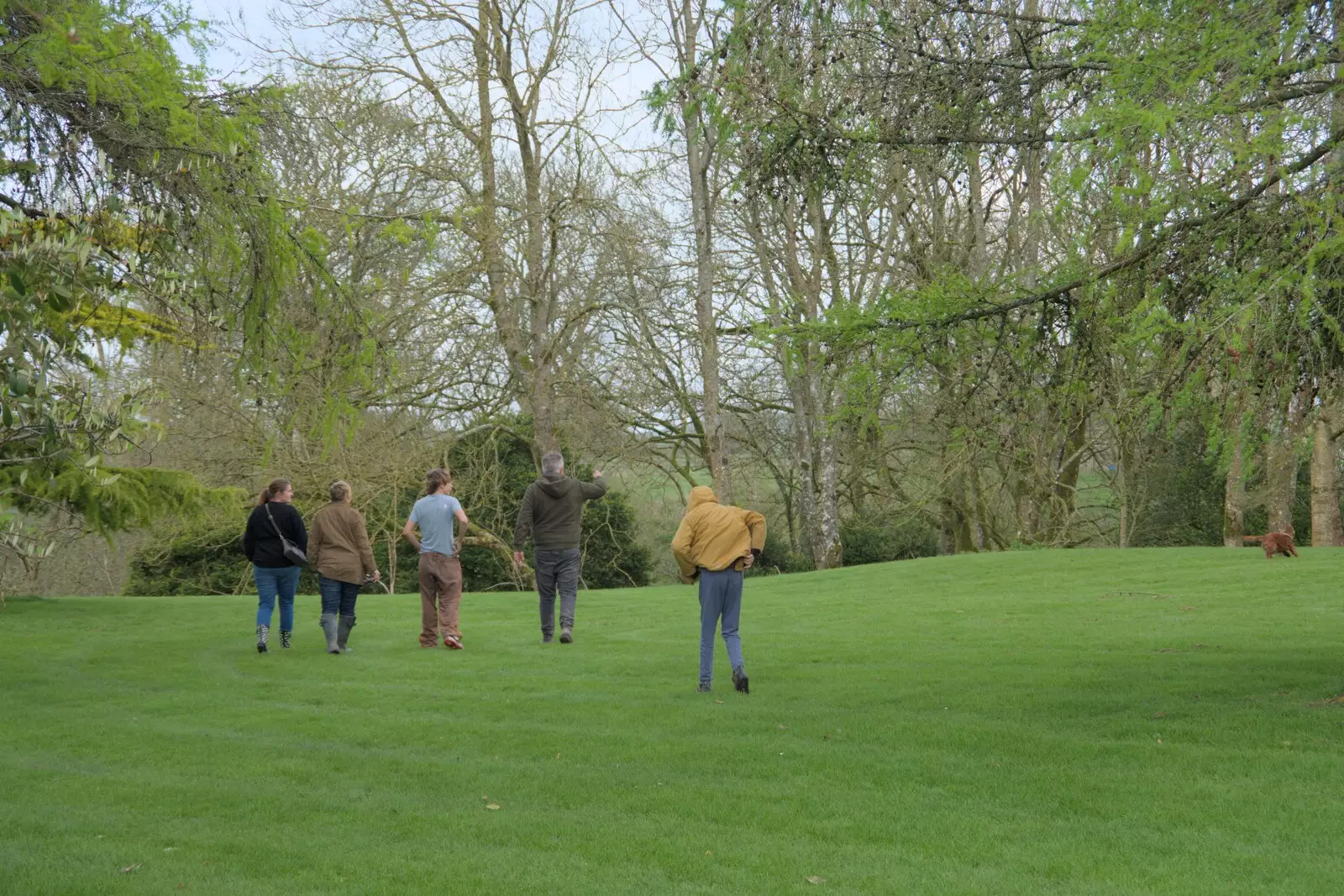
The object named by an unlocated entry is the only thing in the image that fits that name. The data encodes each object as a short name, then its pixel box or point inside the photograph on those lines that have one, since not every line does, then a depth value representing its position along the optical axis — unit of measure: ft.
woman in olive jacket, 44.32
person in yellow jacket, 33.06
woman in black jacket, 43.73
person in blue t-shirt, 44.57
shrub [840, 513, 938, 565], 110.83
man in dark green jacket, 44.55
